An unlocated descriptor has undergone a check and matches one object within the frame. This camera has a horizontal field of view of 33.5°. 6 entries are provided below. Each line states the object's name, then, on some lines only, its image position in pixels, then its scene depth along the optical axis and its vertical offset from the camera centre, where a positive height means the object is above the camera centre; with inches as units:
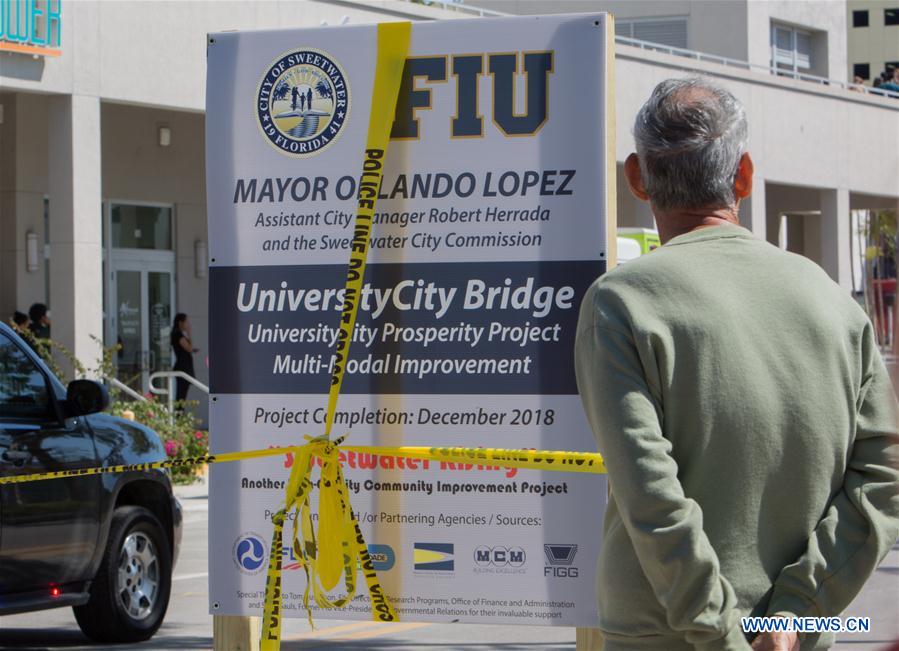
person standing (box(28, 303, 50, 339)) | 864.3 +20.9
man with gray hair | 107.0 -6.2
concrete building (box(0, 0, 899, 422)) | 810.8 +151.5
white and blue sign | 186.1 +8.2
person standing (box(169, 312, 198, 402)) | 927.0 +7.4
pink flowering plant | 682.8 -34.4
